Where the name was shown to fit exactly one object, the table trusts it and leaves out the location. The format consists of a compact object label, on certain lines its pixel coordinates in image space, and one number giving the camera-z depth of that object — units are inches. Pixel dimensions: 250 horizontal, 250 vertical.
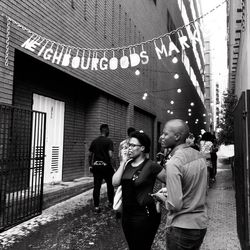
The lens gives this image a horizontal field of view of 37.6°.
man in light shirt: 100.7
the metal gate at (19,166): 237.5
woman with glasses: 139.6
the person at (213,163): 521.9
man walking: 297.6
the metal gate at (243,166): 126.6
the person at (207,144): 413.9
